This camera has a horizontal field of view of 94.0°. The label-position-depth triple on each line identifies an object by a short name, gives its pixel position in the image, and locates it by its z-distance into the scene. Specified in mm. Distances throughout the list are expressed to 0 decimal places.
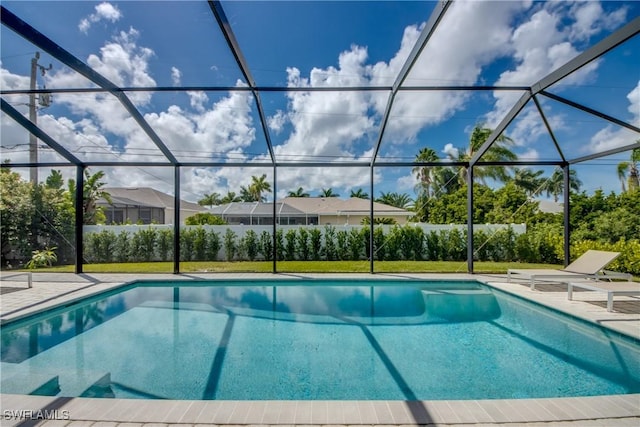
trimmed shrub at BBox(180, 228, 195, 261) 13117
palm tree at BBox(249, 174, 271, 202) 40500
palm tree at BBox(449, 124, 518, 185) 21734
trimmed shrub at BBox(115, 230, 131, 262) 12875
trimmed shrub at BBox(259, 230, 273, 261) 13234
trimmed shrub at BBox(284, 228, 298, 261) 13195
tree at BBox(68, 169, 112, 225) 15680
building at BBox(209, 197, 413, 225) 24750
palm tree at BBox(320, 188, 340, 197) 43594
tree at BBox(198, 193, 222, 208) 46750
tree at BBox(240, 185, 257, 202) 43194
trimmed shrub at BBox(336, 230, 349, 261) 13227
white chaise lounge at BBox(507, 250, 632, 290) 7410
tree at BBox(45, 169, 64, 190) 16906
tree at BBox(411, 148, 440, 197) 27253
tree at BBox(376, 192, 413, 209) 37519
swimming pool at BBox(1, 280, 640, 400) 3742
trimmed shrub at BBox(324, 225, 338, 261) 13242
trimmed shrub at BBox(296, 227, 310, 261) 13203
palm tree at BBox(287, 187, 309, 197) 44053
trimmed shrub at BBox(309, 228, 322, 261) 13219
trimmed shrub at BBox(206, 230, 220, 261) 13289
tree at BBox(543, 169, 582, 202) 33188
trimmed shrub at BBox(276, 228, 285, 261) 13234
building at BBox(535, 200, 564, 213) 28862
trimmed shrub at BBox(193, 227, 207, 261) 13148
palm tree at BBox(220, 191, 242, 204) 44759
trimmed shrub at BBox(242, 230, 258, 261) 13297
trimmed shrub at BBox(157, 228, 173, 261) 13008
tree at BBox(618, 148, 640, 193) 15867
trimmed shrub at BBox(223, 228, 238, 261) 13273
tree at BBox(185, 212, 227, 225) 20167
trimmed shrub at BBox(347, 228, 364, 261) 13172
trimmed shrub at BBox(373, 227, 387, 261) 13008
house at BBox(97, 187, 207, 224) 24872
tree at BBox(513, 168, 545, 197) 26812
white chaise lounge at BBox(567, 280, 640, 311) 5773
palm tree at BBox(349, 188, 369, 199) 37312
